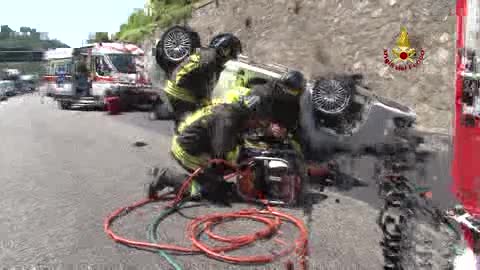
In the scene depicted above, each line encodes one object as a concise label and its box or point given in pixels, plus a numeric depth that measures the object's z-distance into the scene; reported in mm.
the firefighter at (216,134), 5680
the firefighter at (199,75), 6309
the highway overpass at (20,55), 64106
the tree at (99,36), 43281
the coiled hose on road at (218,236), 4184
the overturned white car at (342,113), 8133
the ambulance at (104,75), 19922
